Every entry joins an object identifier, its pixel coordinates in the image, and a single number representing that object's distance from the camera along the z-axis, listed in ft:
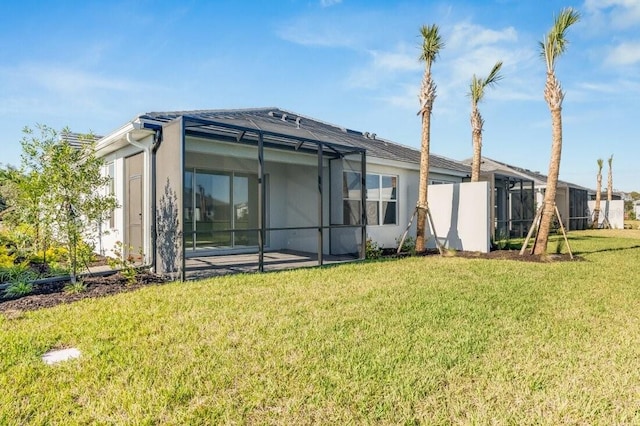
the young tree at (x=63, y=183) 19.94
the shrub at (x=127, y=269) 22.31
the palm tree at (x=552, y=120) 33.24
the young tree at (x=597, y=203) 85.71
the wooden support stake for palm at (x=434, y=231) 36.23
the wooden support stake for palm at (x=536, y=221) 34.79
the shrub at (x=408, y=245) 38.75
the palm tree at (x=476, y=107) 42.45
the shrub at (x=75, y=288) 19.80
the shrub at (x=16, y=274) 21.40
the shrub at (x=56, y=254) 21.40
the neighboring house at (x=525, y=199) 54.90
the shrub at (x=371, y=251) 33.80
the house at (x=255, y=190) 24.80
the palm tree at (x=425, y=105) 34.88
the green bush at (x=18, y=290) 19.25
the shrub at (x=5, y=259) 22.33
